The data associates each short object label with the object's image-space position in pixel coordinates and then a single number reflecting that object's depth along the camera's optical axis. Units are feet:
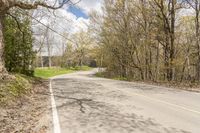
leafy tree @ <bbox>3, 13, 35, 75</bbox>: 45.93
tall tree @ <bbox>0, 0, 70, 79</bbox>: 26.65
